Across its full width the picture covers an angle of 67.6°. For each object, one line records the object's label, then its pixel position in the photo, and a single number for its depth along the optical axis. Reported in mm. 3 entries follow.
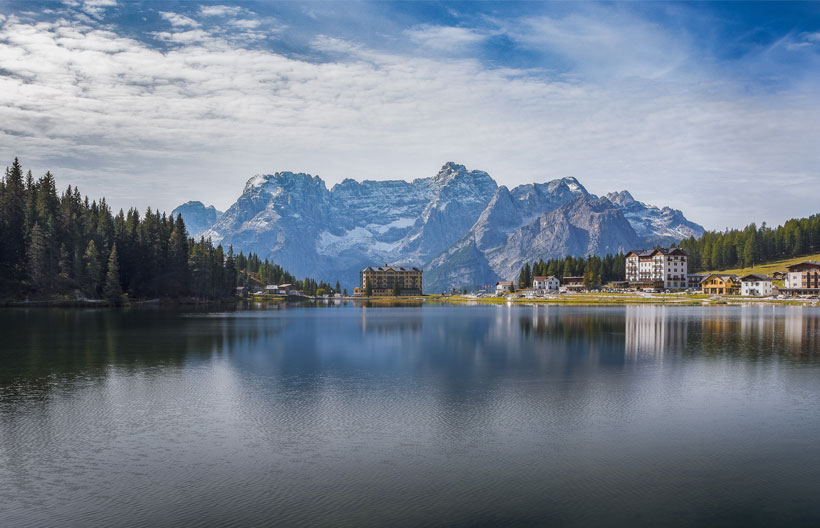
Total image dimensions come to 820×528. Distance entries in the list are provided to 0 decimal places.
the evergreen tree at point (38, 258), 140625
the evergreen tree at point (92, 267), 148375
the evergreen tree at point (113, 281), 151000
